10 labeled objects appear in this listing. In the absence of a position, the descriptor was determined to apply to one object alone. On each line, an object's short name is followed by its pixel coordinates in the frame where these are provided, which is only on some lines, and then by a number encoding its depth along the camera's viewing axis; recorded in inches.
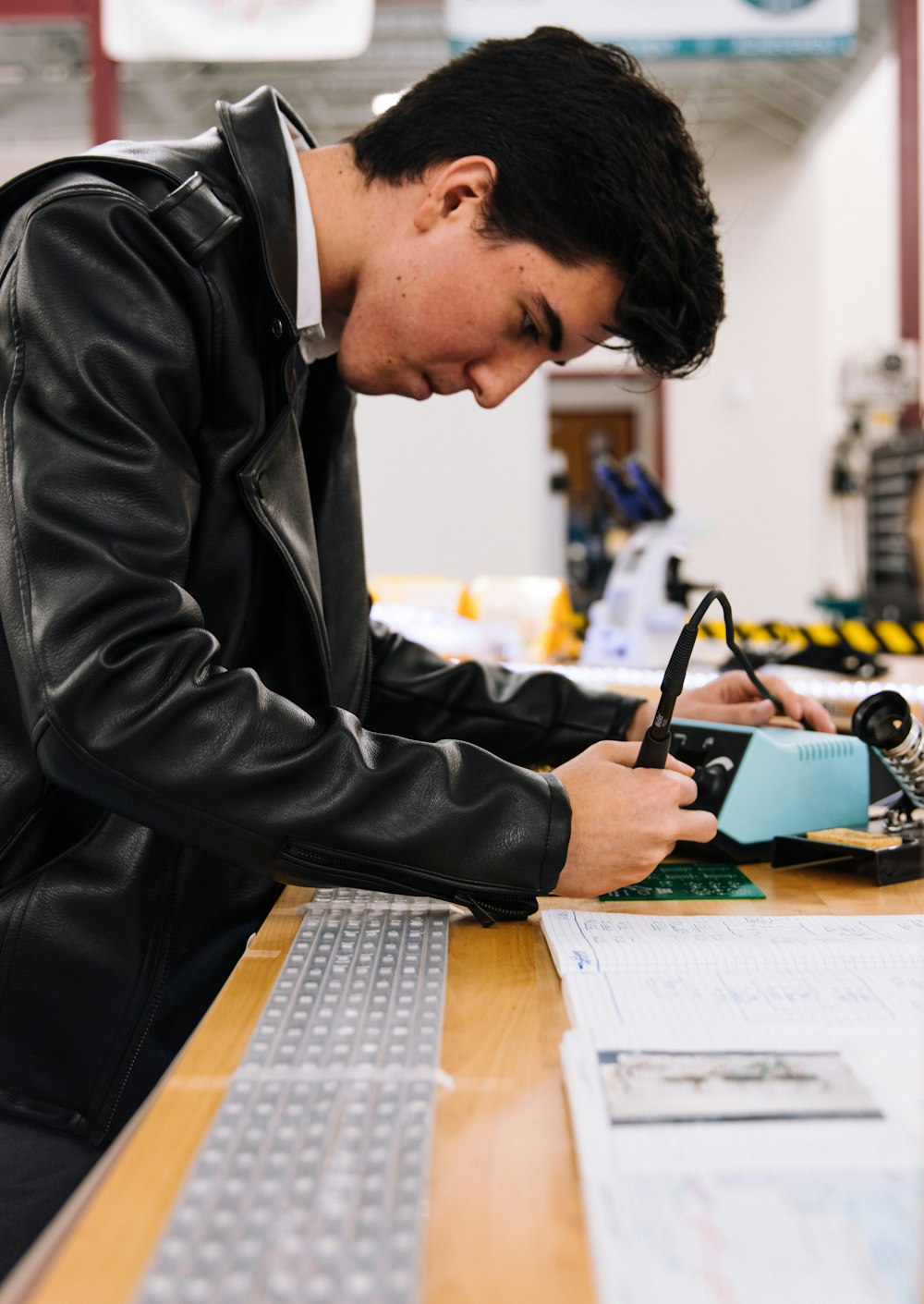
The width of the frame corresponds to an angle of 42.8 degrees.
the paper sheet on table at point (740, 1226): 17.8
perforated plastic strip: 18.5
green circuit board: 42.7
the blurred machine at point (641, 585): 127.5
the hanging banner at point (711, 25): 169.5
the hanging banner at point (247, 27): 165.3
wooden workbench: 18.9
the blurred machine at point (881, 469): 240.5
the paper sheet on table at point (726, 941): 33.4
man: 33.6
